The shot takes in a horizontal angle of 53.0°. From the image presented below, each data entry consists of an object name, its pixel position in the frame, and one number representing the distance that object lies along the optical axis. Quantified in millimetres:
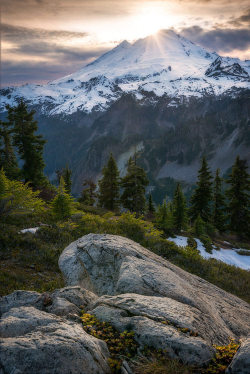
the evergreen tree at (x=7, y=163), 27594
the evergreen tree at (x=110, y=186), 39219
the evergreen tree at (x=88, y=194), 47612
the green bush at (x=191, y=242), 21397
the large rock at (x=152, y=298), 4156
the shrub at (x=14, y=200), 12531
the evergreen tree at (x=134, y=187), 35688
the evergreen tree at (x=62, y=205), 14484
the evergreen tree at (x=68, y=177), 50406
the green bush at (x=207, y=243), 24023
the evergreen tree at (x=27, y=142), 28047
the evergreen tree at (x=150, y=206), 49038
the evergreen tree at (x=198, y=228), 26922
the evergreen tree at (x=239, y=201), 36938
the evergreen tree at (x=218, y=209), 40219
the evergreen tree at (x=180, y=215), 31266
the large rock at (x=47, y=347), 3172
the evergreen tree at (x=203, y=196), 39469
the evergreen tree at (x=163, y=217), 25453
